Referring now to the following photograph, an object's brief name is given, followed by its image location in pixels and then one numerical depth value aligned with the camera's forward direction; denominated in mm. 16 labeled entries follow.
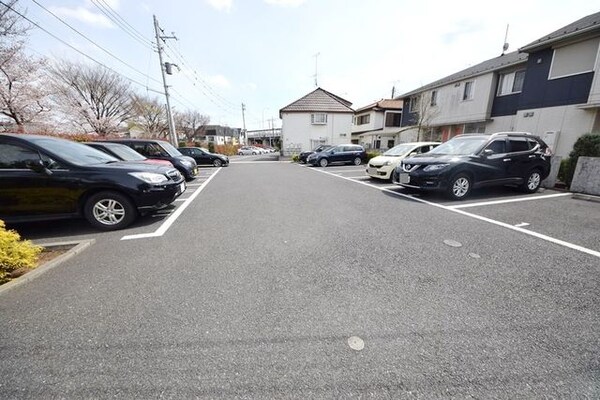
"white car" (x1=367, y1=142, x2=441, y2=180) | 8734
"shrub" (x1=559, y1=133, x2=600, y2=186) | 6641
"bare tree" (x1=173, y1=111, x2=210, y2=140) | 43125
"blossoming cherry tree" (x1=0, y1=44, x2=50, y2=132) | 14938
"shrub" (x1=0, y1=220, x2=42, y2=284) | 2559
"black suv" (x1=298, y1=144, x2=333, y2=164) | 20047
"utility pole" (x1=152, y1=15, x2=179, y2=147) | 17630
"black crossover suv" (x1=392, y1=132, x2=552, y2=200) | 5992
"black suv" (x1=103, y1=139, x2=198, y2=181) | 9156
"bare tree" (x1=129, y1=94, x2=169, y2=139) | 30448
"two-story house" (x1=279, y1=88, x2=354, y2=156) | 25234
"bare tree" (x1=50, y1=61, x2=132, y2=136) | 21984
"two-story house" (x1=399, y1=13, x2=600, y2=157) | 9914
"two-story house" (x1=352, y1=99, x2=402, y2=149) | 26031
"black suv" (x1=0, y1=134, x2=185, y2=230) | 3711
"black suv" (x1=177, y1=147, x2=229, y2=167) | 17391
